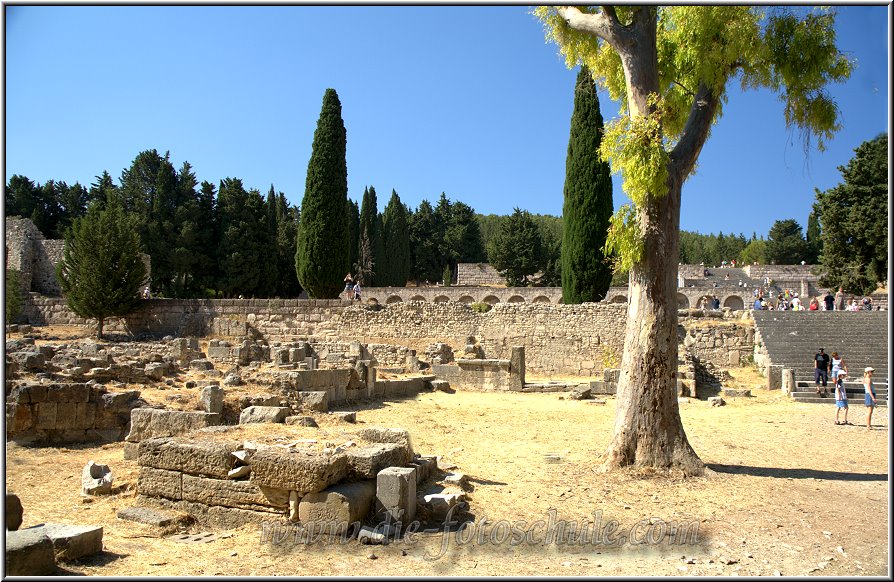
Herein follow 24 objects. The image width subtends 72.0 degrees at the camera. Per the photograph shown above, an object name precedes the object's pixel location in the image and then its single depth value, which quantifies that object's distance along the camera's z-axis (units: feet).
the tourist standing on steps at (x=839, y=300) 89.92
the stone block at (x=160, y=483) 20.95
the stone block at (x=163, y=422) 27.99
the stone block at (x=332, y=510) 18.25
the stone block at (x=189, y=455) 20.36
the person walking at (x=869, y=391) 41.13
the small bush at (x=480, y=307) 83.80
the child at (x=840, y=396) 42.27
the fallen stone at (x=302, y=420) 28.68
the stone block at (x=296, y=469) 18.56
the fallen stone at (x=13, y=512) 15.53
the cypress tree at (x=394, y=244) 164.14
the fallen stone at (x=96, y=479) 22.61
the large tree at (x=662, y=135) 25.82
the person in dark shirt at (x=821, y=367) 55.72
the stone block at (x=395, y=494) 19.04
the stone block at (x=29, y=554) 13.61
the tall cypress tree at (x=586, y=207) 90.53
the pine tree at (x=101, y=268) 80.64
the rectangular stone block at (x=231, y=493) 19.25
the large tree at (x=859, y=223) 108.99
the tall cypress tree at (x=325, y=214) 97.50
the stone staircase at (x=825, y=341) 59.00
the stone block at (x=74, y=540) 15.51
